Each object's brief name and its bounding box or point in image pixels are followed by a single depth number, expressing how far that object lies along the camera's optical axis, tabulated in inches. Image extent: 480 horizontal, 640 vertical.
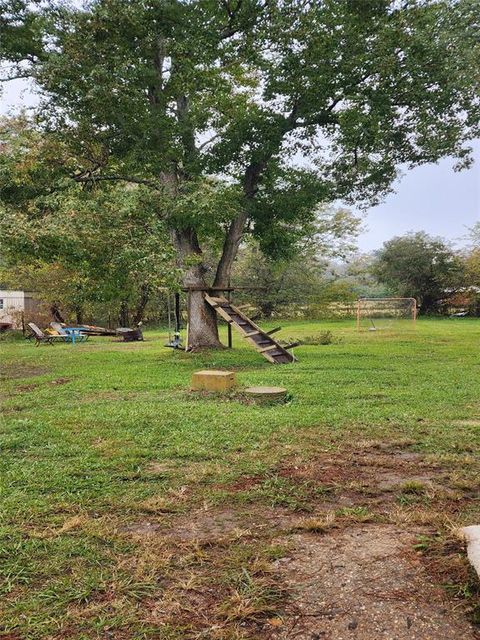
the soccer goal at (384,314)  778.8
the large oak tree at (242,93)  345.1
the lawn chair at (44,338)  575.2
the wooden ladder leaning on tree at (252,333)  388.7
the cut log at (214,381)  257.8
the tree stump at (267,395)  228.1
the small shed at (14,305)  858.8
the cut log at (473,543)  78.0
